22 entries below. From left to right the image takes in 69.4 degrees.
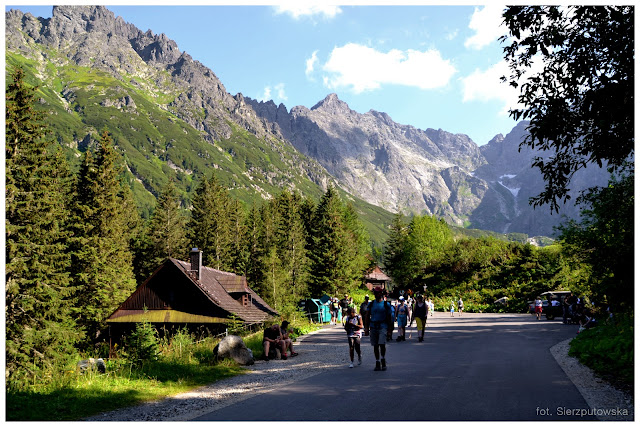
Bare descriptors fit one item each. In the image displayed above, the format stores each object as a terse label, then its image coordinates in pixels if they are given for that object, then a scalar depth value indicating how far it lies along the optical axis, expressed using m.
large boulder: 14.46
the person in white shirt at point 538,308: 35.28
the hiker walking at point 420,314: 20.81
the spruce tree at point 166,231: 54.91
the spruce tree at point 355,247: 58.69
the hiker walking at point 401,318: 21.22
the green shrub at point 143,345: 14.71
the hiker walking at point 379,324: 12.45
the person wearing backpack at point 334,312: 38.26
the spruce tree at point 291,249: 46.66
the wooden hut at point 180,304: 34.62
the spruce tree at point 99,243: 35.47
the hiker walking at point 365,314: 20.06
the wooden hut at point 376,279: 85.38
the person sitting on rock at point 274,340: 16.30
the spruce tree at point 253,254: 60.19
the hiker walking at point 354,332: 13.60
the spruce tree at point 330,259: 56.03
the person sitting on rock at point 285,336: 16.99
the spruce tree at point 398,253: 80.50
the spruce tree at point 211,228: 57.91
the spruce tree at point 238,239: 60.34
